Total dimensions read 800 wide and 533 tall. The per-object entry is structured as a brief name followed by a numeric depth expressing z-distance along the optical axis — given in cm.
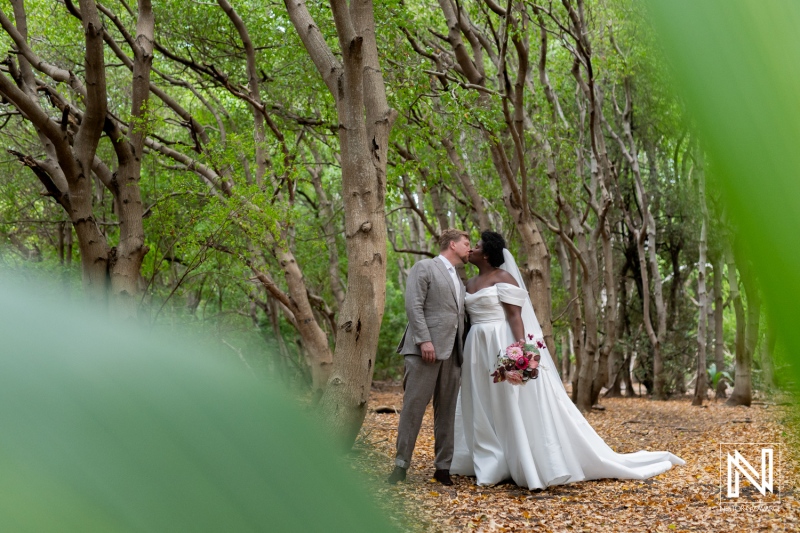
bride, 602
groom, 567
